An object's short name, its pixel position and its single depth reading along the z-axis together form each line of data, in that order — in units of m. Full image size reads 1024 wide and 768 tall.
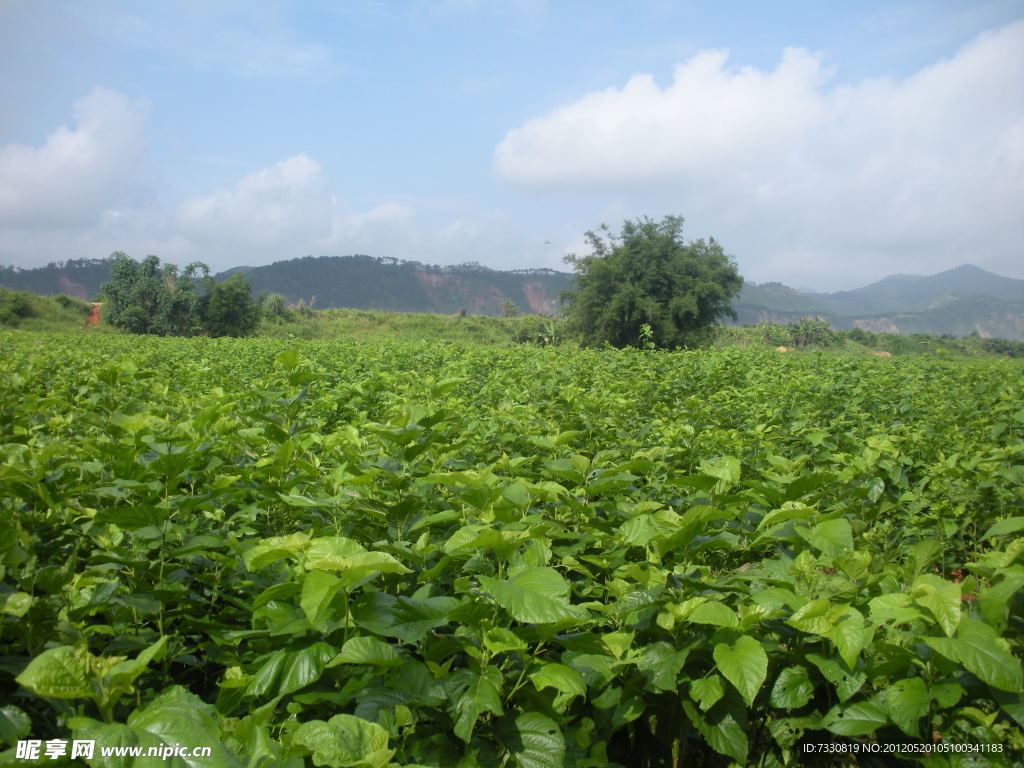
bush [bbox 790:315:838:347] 42.38
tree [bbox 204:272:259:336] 38.84
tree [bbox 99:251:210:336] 37.91
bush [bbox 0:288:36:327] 34.53
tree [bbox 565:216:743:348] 29.58
